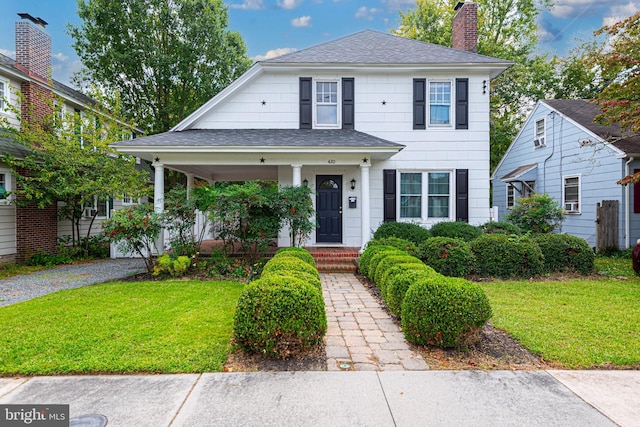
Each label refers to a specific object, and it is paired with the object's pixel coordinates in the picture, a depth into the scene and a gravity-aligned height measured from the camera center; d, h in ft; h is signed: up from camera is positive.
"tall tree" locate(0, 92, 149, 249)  32.24 +4.42
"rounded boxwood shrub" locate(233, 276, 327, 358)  11.22 -3.70
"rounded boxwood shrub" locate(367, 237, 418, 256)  24.61 -2.51
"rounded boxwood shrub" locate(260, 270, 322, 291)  13.57 -2.70
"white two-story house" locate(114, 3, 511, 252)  33.22 +8.78
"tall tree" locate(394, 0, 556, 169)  67.10 +33.64
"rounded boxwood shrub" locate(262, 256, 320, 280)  15.34 -2.60
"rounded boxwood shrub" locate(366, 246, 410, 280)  21.01 -2.92
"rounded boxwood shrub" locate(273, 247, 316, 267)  20.19 -2.68
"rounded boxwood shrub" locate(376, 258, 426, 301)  16.48 -2.90
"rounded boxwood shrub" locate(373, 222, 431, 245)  29.22 -1.86
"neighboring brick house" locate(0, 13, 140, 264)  32.42 +10.46
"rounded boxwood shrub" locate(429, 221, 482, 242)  29.14 -1.71
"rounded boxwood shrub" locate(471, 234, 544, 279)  24.36 -3.45
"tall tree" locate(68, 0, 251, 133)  49.47 +23.99
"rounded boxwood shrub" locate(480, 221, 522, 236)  30.27 -1.58
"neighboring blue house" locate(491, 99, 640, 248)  34.58 +5.36
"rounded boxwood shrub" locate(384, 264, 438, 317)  14.40 -3.17
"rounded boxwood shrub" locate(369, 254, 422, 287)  18.49 -2.84
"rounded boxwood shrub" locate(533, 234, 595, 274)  25.22 -3.29
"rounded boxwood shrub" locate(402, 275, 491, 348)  11.89 -3.63
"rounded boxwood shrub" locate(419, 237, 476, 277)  23.71 -3.30
